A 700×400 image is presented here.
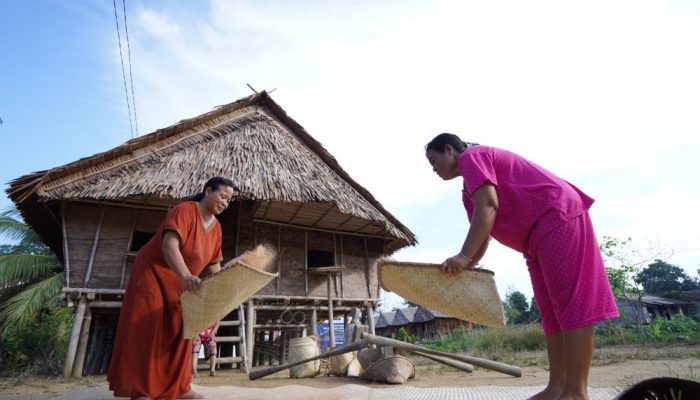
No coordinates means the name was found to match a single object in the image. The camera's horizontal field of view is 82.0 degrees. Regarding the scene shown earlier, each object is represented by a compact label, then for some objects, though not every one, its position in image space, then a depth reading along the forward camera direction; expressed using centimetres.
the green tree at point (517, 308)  3170
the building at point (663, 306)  2466
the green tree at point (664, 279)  3331
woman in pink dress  159
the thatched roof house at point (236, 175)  735
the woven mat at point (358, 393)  297
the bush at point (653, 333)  1059
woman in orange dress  230
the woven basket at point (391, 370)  523
